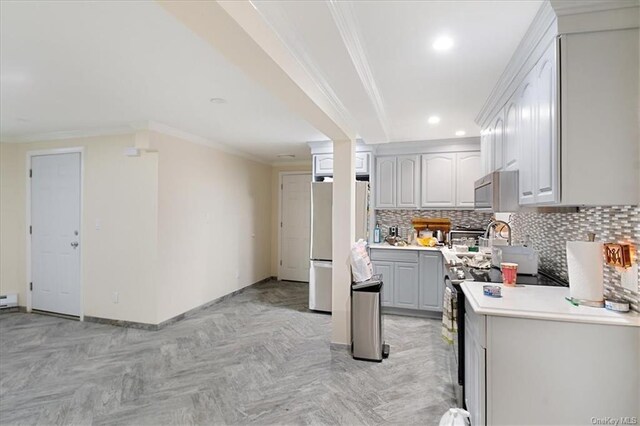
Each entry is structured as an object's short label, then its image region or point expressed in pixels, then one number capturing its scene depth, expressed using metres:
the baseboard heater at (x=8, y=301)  4.28
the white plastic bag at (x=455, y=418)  1.75
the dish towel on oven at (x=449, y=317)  2.35
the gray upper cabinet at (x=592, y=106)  1.43
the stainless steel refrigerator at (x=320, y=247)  4.36
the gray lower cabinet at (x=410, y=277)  4.11
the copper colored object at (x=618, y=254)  1.46
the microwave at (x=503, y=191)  2.14
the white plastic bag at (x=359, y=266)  3.16
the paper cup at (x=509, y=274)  1.98
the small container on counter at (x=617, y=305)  1.44
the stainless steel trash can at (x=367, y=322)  2.96
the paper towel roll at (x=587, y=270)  1.53
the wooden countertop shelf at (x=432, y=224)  4.73
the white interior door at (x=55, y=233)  4.05
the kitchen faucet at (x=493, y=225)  3.13
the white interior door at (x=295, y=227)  6.15
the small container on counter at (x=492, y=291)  1.73
